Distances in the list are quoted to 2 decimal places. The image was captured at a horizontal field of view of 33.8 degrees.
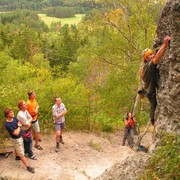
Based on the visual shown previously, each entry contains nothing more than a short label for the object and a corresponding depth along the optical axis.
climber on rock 6.74
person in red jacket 13.24
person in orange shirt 10.43
